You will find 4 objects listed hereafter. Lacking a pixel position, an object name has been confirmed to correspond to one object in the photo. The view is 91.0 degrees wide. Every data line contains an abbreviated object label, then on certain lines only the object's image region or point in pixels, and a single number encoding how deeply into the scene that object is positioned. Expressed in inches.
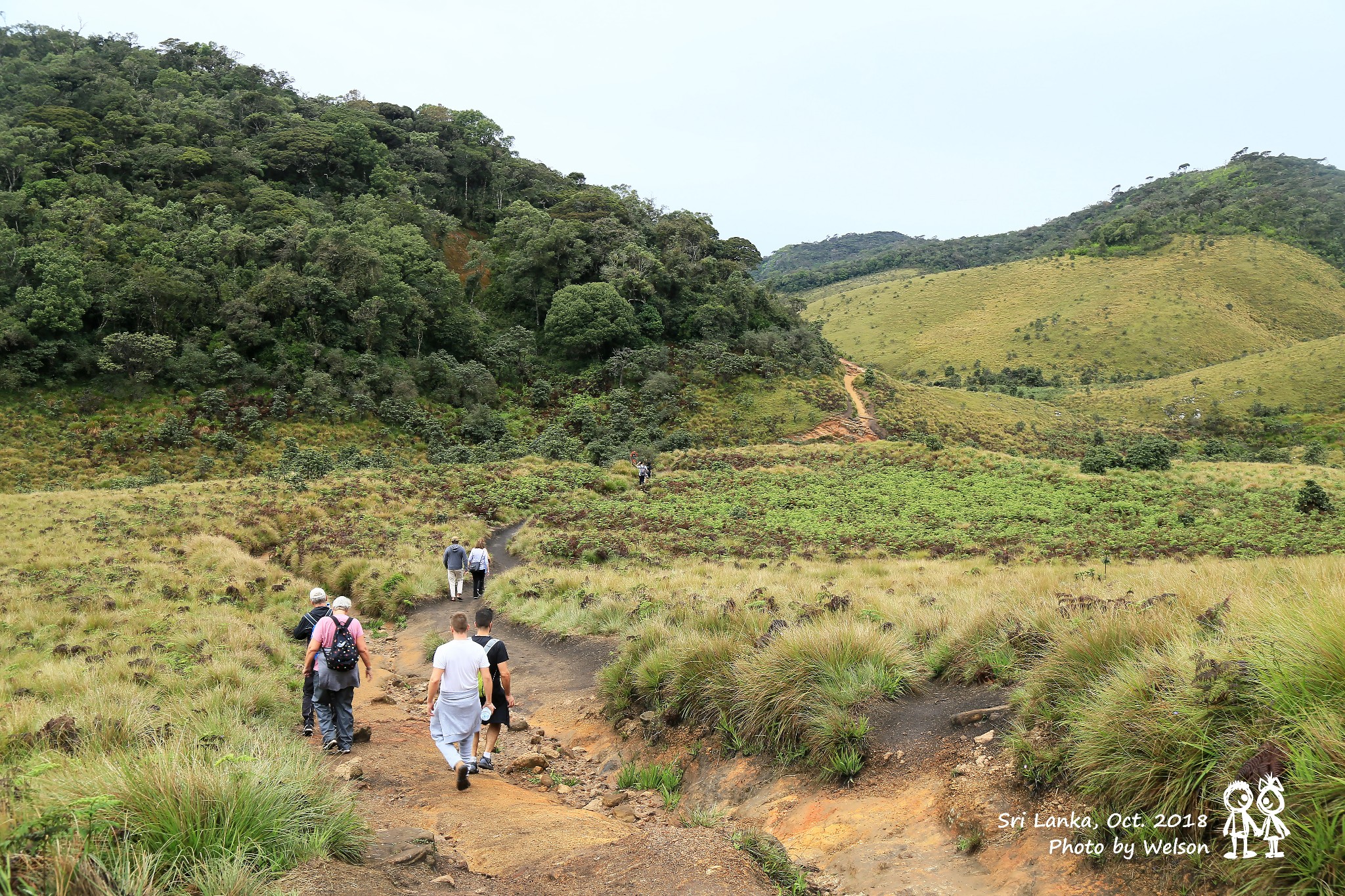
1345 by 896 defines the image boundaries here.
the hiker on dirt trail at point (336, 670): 294.5
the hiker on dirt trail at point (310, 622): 322.3
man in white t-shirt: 270.4
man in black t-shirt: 287.0
